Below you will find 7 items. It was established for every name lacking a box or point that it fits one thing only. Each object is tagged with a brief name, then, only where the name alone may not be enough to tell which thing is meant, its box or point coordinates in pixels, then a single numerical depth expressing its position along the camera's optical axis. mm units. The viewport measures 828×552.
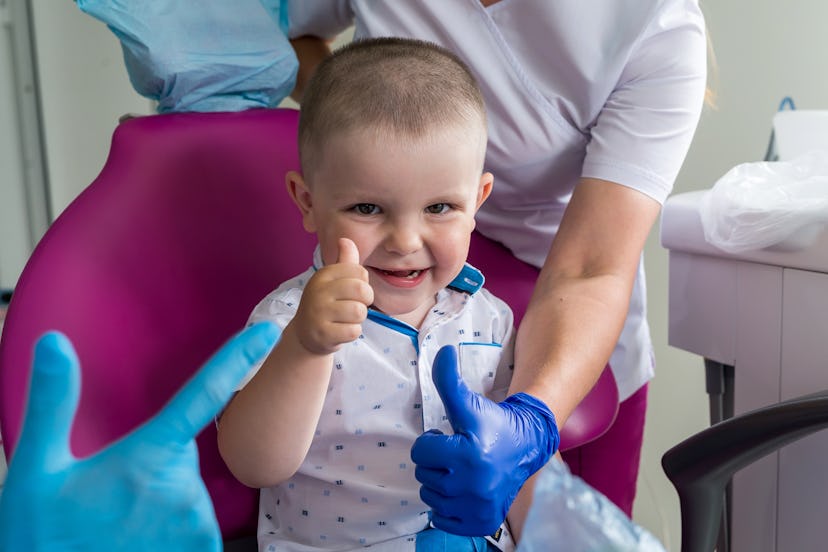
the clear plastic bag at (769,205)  1106
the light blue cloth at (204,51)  1036
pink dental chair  904
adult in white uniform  1076
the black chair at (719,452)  924
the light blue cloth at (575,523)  556
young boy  829
